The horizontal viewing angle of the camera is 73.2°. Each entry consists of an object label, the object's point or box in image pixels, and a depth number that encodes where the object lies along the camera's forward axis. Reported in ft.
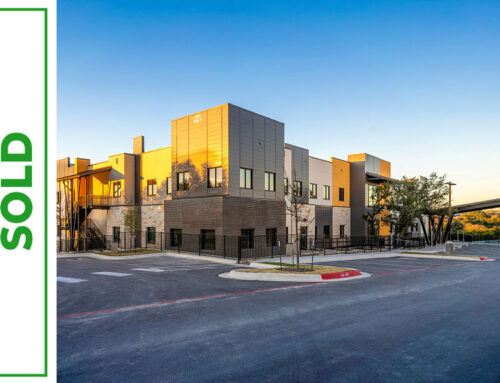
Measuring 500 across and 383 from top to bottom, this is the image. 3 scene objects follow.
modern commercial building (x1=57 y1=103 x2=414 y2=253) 86.17
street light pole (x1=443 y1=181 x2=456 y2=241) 116.47
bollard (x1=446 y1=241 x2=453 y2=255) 103.76
